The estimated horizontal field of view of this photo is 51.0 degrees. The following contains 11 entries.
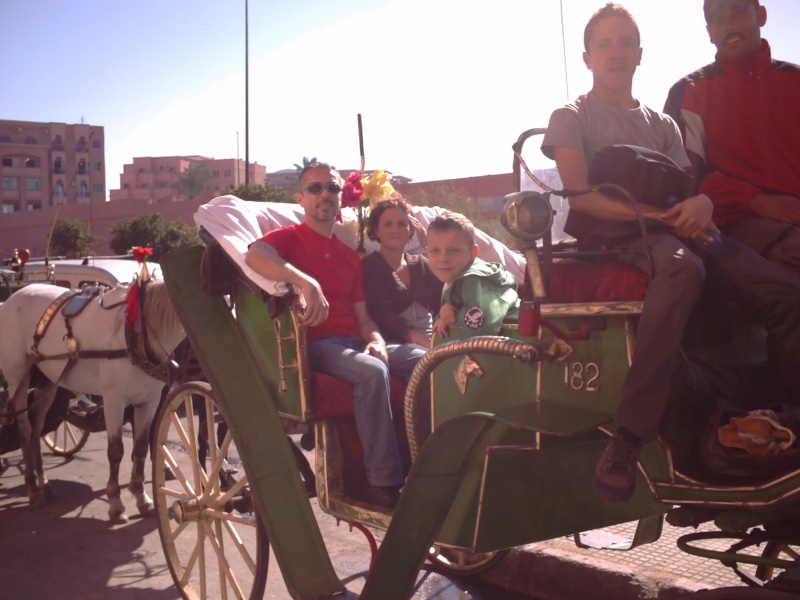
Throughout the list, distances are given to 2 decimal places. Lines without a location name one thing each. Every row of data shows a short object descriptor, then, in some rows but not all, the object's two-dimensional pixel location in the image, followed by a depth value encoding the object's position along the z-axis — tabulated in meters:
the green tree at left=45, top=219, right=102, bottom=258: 38.41
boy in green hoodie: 2.99
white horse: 6.05
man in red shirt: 3.38
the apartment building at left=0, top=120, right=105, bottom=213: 61.78
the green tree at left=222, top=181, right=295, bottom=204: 24.12
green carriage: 2.43
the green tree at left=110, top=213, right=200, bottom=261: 36.19
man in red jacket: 2.69
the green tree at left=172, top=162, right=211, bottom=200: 68.75
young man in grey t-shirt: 2.29
